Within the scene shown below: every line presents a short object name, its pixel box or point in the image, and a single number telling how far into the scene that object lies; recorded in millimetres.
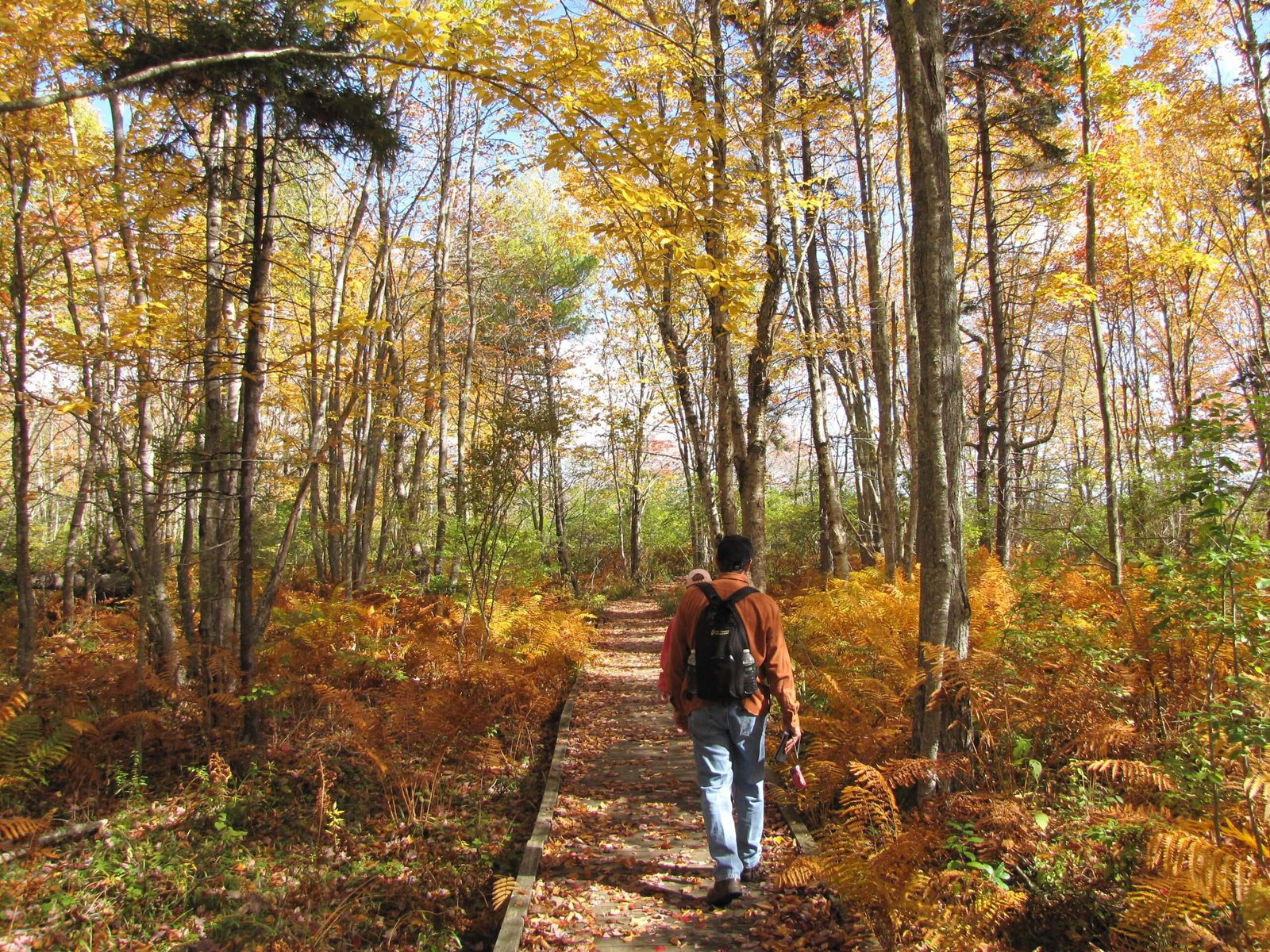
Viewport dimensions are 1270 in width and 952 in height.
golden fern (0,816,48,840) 4055
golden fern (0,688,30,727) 4184
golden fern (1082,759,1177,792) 3660
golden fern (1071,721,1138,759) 4297
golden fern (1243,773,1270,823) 3053
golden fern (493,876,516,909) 3977
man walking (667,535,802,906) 3656
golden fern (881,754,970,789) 4121
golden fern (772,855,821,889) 3549
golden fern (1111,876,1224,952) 2842
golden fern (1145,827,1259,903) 2756
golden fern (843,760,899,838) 3980
